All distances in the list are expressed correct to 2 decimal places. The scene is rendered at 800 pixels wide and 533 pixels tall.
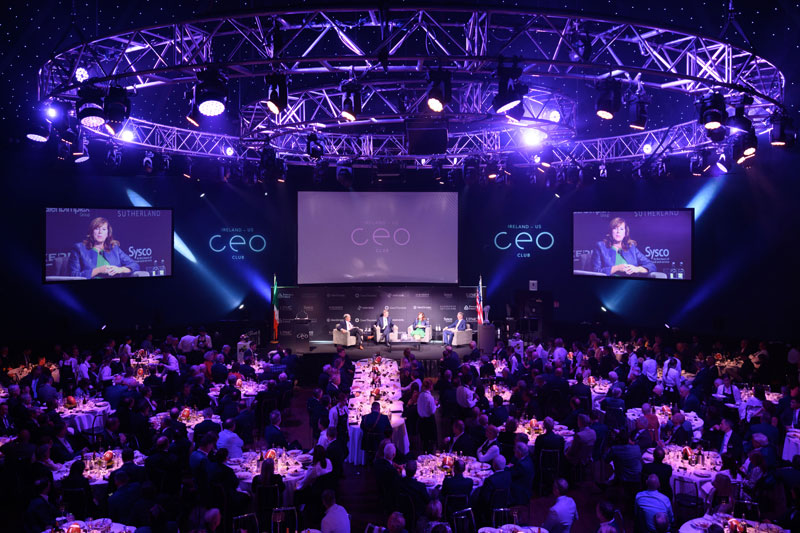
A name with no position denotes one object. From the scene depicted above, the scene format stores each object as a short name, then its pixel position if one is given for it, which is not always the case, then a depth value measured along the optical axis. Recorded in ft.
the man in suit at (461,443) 27.76
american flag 60.29
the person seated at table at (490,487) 23.24
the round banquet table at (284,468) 25.17
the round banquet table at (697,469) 24.56
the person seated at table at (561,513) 20.98
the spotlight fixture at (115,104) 27.68
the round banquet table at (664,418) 30.82
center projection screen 65.16
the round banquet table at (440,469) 24.49
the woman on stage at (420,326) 61.82
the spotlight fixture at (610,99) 27.40
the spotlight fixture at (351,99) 29.04
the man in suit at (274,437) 27.81
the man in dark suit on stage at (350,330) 60.90
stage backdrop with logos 64.08
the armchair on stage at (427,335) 62.43
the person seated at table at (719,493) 22.58
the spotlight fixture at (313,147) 43.16
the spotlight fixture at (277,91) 26.43
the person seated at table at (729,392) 35.55
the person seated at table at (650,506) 21.08
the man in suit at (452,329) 61.52
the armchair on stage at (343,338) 60.64
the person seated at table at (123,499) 21.74
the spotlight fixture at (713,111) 27.73
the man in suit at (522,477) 24.68
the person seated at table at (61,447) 26.23
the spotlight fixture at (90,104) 27.58
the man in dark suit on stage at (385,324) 62.59
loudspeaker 39.04
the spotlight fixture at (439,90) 26.05
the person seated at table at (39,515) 20.22
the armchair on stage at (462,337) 61.31
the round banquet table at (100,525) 20.12
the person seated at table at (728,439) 26.96
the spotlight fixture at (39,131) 31.35
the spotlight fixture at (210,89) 25.39
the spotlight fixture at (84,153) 37.59
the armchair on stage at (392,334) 62.75
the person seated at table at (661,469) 24.50
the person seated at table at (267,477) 23.89
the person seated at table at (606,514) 19.01
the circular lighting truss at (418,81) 26.96
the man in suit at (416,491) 23.11
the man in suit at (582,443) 28.45
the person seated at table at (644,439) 27.66
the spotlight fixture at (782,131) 31.91
